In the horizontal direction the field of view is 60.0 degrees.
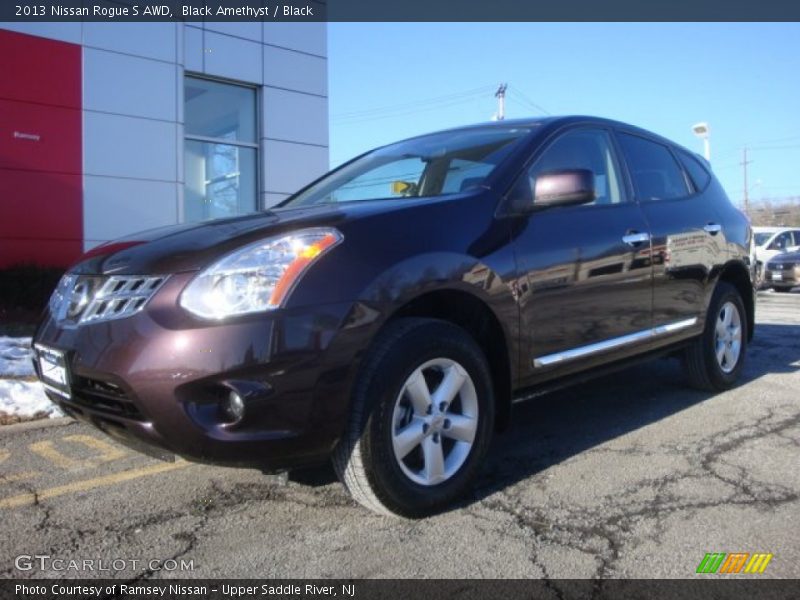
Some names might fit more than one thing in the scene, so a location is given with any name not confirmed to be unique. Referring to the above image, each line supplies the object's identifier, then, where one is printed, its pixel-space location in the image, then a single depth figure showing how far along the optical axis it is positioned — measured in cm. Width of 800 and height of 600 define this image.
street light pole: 1489
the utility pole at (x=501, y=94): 3238
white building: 902
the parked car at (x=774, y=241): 1834
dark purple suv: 236
